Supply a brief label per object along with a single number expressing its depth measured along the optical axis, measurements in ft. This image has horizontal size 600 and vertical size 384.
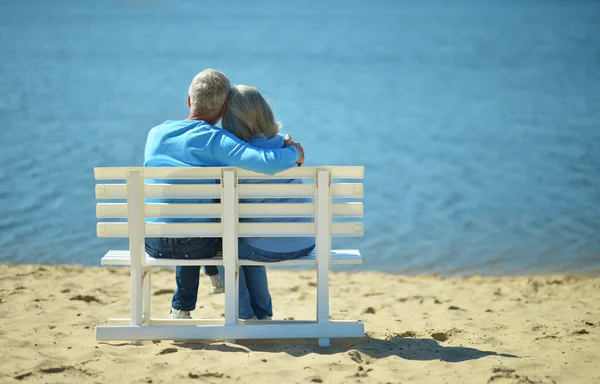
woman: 27.76
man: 26.94
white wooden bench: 27.07
